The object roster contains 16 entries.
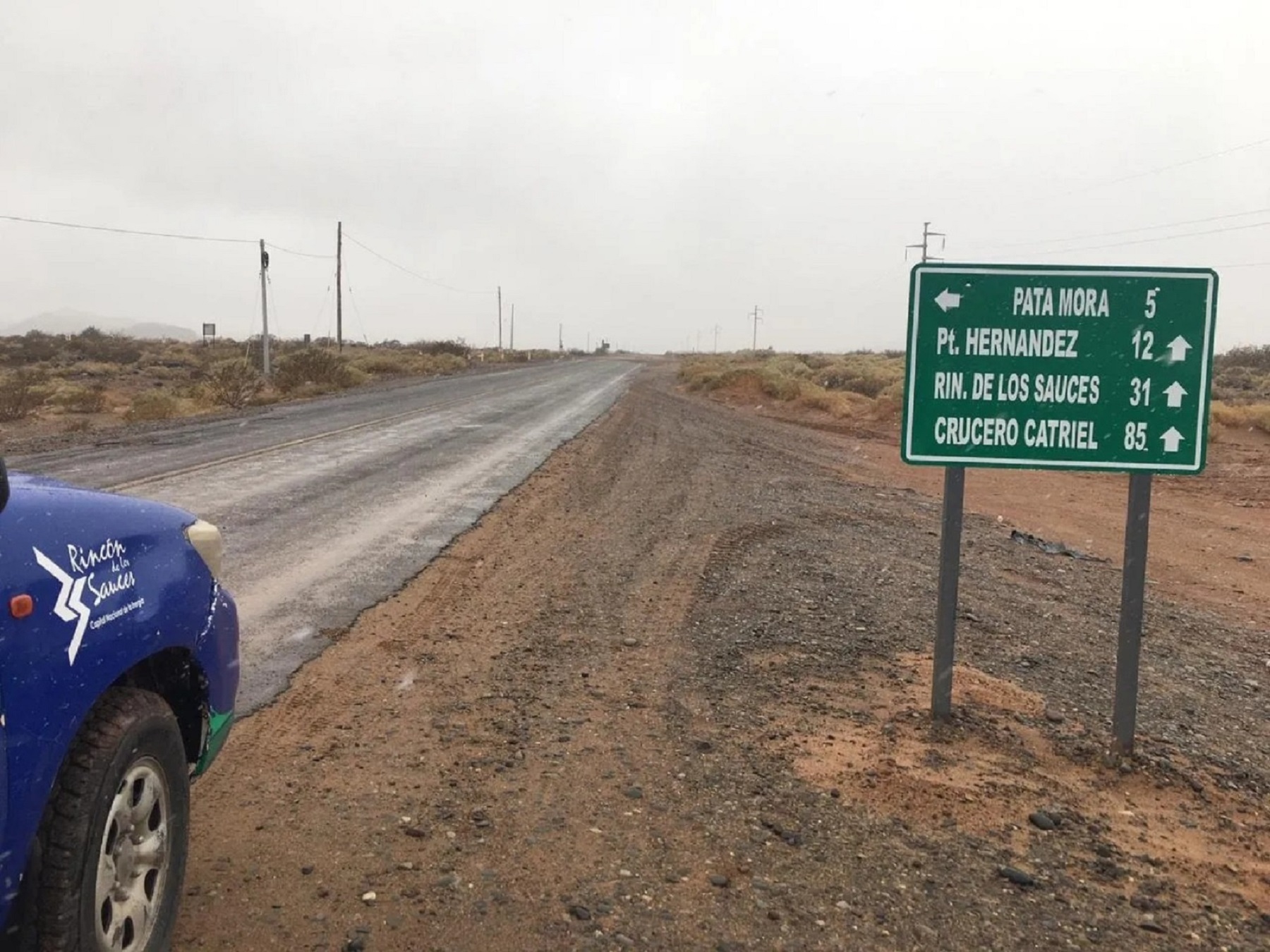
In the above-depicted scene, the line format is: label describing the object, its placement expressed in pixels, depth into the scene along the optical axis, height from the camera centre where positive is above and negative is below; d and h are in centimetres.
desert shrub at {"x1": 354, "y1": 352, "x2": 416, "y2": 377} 5026 +9
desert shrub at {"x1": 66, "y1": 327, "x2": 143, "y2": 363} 5262 +80
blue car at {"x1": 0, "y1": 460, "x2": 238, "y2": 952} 211 -87
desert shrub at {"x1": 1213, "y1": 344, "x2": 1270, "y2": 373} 5422 +163
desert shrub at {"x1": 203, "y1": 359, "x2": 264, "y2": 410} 2688 -62
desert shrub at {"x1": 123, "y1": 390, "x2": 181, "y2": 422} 2317 -112
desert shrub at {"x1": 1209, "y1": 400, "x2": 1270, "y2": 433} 2159 -67
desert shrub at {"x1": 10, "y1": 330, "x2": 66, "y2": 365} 5025 +61
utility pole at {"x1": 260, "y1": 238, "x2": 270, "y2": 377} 3703 +268
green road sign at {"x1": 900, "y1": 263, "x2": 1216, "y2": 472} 423 +7
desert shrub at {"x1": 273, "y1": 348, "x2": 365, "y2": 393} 3497 -25
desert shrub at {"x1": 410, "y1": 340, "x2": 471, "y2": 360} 7889 +171
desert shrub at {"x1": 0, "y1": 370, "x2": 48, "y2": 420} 2259 -94
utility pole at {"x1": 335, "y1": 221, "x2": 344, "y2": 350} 5648 +483
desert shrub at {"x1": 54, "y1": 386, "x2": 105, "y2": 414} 2544 -107
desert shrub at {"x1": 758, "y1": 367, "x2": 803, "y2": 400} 3152 -30
